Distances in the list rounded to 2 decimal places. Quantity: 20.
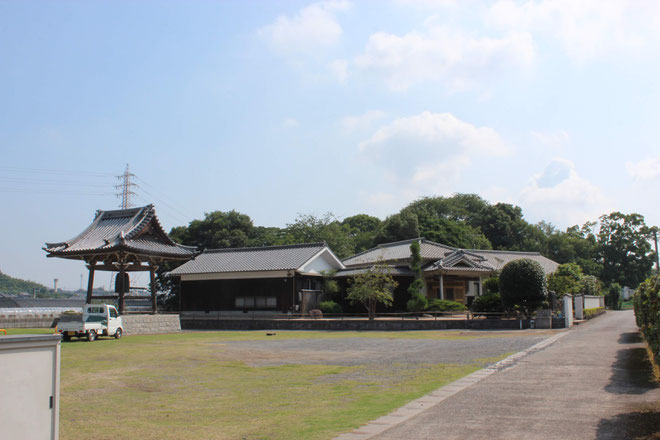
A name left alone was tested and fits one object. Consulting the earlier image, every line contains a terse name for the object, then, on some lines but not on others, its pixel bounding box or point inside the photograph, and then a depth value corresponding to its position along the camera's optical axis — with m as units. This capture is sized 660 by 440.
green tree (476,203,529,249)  72.00
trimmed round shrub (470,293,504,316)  28.66
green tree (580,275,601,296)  38.97
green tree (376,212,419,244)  54.06
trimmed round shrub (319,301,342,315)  37.34
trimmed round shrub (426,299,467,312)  33.84
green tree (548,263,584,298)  29.59
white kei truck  23.45
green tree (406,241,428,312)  34.16
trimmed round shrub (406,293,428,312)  34.09
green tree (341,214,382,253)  63.25
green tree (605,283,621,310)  57.12
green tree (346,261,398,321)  31.75
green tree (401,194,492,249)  57.38
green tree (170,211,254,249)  54.44
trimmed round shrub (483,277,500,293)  32.88
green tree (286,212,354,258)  57.94
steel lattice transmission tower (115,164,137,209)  60.81
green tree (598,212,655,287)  67.62
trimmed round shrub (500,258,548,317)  25.41
